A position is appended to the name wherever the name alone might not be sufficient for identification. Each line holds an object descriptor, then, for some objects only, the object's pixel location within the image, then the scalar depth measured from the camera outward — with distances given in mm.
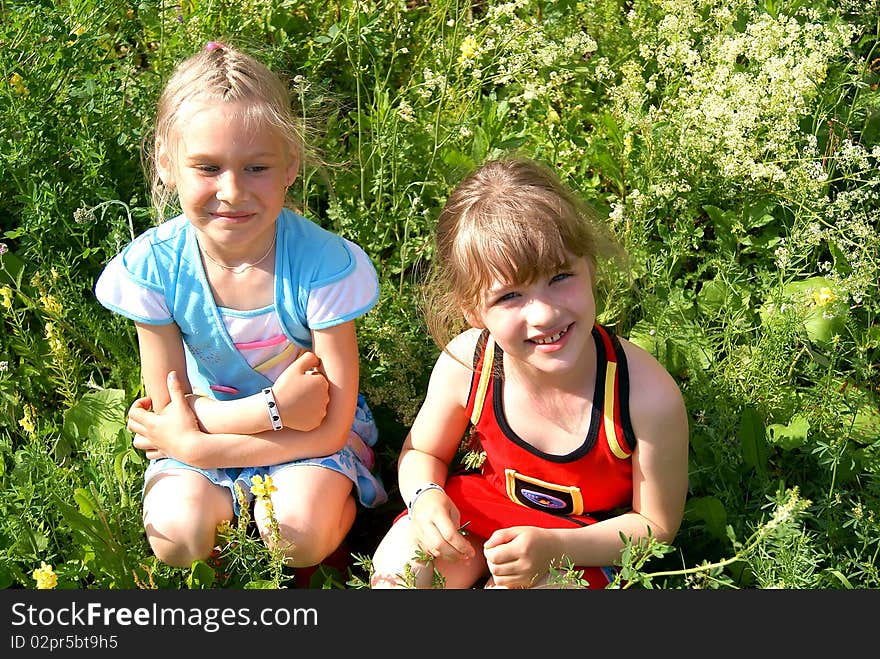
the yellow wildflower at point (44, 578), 2061
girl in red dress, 2184
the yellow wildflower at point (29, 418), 2480
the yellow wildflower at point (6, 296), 2643
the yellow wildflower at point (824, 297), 2639
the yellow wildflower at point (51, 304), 2689
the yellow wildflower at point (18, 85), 3117
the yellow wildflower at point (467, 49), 3143
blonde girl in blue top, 2387
